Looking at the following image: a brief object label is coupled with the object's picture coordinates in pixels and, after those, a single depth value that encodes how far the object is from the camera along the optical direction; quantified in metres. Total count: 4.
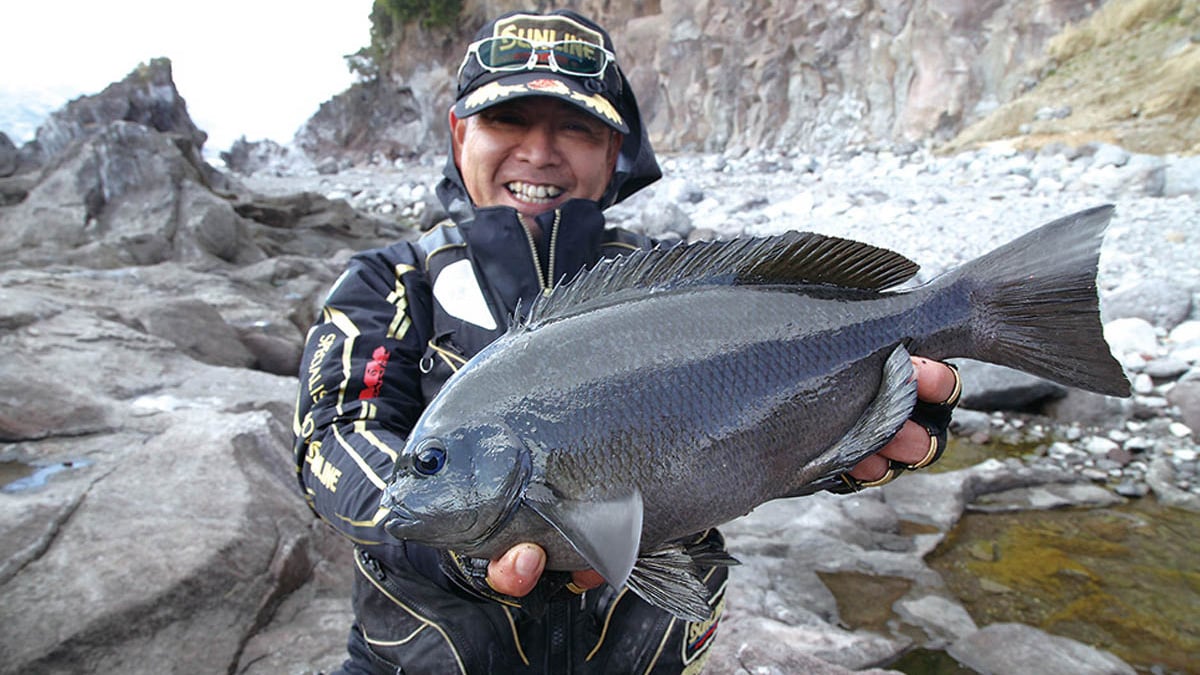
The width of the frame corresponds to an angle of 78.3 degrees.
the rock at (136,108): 15.52
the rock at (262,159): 31.28
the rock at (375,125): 29.03
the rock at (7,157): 12.13
